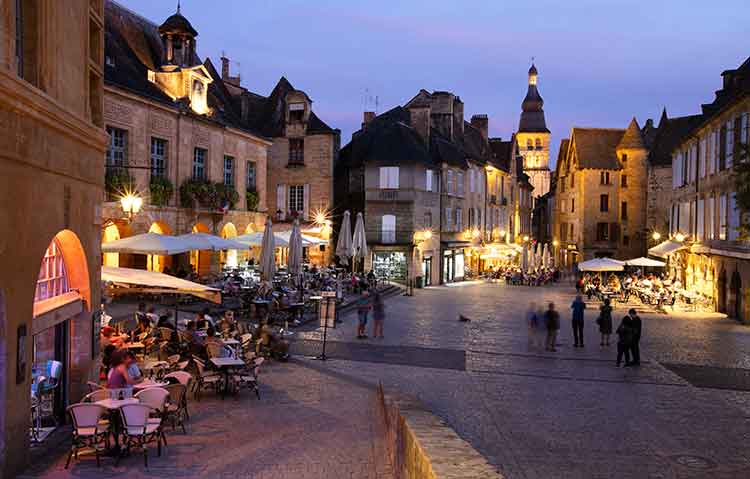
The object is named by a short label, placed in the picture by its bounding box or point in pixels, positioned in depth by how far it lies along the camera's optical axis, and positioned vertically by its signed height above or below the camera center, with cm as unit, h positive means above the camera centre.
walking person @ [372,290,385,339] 1953 -221
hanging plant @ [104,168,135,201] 2269 +184
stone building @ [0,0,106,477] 723 +45
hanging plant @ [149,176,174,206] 2506 +180
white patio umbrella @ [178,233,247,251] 2125 -12
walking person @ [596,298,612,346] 1919 -226
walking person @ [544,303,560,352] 1817 -227
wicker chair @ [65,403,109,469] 825 -230
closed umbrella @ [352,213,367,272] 2832 -7
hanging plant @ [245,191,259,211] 3275 +188
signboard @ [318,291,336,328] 1566 -169
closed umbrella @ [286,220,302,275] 2167 -42
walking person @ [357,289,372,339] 1941 -232
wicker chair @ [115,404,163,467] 843 -234
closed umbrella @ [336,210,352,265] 2661 -11
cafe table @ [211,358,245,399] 1177 -222
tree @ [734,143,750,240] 1406 +114
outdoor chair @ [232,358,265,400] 1197 -247
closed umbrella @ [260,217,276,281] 1962 -54
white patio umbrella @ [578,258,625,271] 3225 -117
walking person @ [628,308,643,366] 1652 -238
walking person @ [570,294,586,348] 1900 -225
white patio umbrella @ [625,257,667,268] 3369 -106
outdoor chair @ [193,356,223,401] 1189 -247
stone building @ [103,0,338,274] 2394 +382
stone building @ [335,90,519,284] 3978 +315
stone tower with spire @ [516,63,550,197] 10612 +1565
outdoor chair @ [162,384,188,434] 945 -234
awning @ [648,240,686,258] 3441 -33
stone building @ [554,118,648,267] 5569 +381
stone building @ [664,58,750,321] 2577 +161
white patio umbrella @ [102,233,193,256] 1934 -21
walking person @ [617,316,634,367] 1642 -238
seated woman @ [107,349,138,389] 945 -189
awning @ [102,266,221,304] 1300 -87
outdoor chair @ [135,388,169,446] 898 -213
